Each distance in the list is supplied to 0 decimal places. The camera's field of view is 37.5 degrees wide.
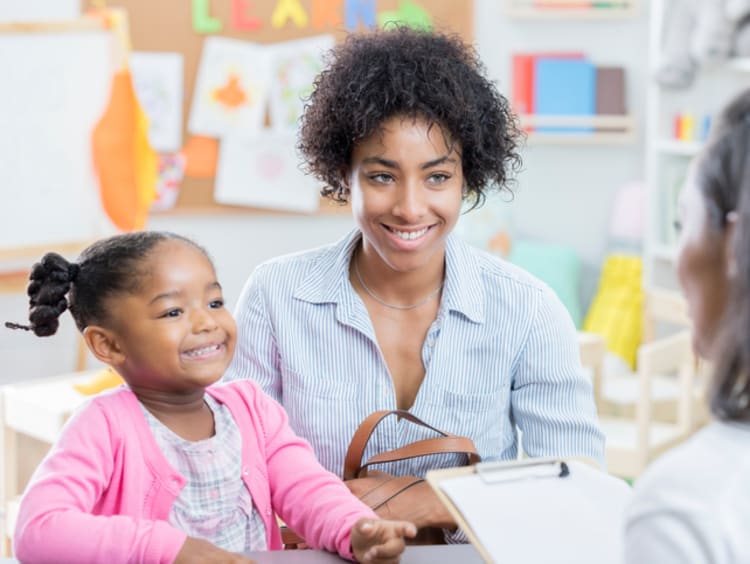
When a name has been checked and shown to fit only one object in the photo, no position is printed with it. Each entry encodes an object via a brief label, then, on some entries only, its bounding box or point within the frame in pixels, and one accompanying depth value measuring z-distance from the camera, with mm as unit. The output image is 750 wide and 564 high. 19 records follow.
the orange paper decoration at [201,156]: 3805
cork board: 3688
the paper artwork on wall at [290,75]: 3834
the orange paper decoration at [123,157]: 3092
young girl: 1161
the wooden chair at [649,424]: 3006
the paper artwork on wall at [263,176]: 3840
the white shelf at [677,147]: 3707
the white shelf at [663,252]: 3840
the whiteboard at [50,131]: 3090
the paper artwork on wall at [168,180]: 3750
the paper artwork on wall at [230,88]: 3777
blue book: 4027
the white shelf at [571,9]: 4000
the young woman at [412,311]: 1607
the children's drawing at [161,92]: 3705
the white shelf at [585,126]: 4012
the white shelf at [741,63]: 3502
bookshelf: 3791
